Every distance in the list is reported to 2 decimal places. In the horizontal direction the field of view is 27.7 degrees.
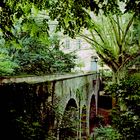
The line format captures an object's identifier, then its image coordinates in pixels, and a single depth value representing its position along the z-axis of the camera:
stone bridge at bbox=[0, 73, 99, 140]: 4.66
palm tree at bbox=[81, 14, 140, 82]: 13.53
